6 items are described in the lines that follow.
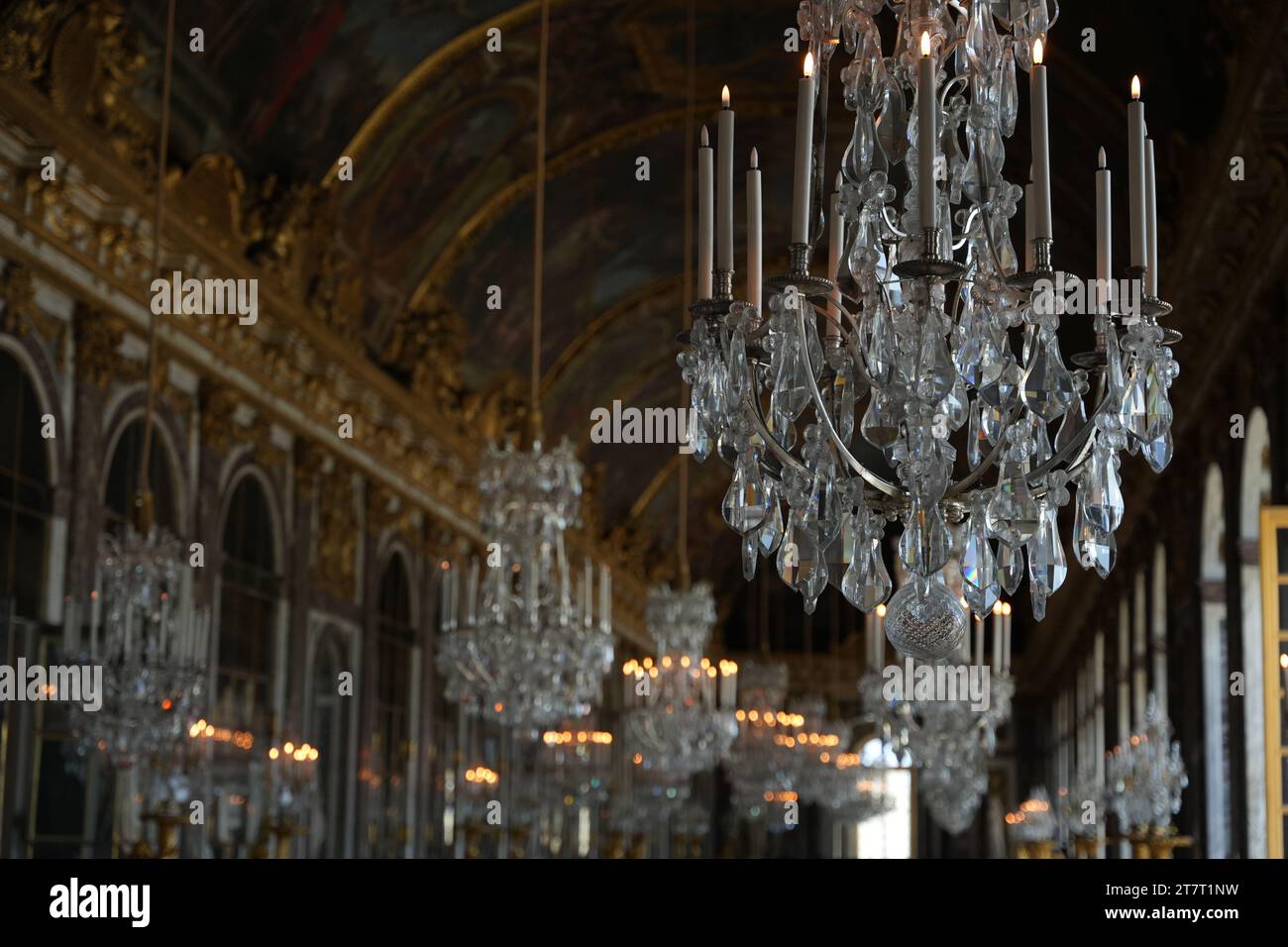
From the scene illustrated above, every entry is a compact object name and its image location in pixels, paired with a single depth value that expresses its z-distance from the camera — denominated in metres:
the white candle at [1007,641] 14.43
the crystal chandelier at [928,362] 5.36
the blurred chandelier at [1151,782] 16.20
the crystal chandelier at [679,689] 16.66
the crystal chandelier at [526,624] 12.04
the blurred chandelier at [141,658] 11.02
